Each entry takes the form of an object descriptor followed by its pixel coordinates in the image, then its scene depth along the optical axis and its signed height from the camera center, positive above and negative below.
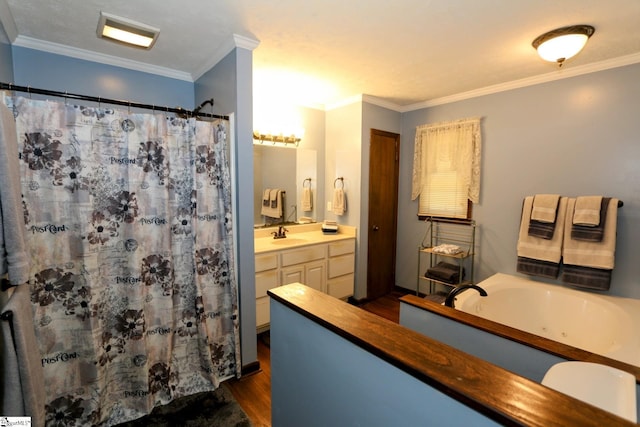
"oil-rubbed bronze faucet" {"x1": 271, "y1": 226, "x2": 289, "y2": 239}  3.23 -0.46
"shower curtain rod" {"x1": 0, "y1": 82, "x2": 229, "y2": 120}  1.45 +0.52
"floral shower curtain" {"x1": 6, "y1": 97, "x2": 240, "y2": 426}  1.56 -0.40
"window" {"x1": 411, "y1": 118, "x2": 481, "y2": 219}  3.14 +0.28
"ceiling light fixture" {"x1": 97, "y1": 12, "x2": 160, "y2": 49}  1.74 +1.02
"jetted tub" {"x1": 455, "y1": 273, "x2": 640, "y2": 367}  2.09 -0.95
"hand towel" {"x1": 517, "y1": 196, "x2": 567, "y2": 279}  2.51 -0.50
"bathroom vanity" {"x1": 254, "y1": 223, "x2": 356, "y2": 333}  2.65 -0.70
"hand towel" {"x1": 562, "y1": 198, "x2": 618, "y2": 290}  2.27 -0.52
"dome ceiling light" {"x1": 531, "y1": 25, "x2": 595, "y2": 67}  1.84 +0.98
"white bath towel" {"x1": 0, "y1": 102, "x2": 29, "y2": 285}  0.98 -0.10
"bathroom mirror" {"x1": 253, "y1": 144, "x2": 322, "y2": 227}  3.16 +0.20
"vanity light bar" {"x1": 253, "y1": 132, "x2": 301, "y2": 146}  3.07 +0.59
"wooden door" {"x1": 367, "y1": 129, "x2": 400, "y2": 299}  3.49 -0.23
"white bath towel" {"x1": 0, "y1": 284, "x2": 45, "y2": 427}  1.03 -0.62
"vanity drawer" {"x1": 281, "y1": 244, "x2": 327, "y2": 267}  2.79 -0.63
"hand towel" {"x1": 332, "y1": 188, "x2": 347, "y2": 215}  3.45 -0.11
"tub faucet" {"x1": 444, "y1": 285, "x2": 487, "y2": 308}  1.67 -0.59
